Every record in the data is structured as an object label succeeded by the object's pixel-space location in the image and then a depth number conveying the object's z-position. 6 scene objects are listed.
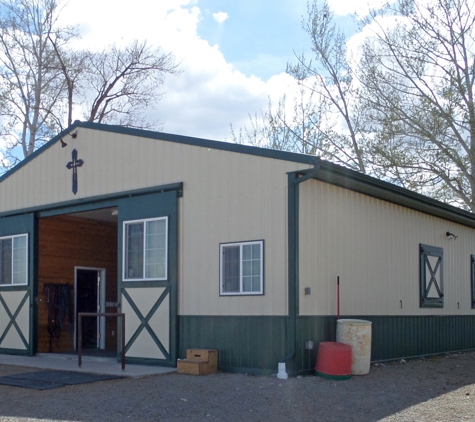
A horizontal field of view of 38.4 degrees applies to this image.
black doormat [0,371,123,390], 9.98
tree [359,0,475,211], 22.20
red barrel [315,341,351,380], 10.31
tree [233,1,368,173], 24.80
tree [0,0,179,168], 28.00
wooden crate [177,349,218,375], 10.77
